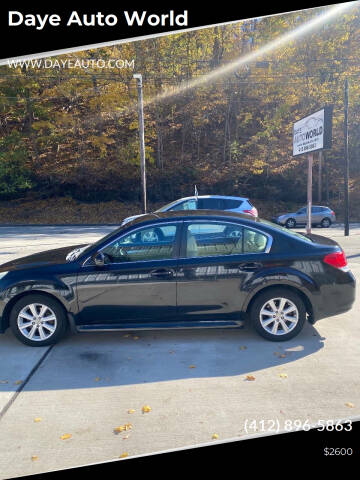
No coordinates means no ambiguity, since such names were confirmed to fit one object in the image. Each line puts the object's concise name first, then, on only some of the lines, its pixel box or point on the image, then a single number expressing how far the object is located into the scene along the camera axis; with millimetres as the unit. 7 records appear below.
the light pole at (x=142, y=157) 19344
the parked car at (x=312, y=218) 21938
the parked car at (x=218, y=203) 12523
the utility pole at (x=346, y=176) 15516
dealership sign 9242
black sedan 4492
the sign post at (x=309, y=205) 8783
